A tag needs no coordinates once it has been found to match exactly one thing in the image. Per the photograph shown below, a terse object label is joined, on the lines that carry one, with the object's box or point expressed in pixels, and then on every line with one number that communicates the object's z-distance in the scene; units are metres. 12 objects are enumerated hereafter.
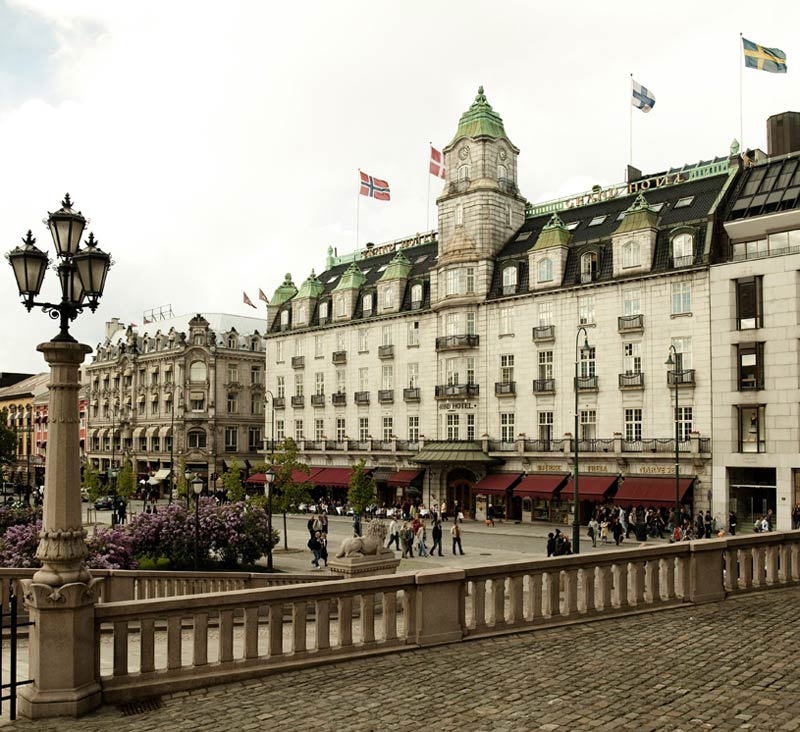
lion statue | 18.61
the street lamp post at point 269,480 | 36.56
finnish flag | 53.47
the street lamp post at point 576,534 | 33.04
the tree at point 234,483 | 44.06
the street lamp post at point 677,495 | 38.97
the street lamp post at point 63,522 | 8.73
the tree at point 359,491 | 50.12
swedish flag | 46.97
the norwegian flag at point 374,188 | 66.44
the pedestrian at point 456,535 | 37.09
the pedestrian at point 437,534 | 36.45
